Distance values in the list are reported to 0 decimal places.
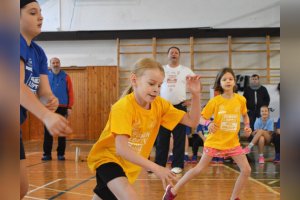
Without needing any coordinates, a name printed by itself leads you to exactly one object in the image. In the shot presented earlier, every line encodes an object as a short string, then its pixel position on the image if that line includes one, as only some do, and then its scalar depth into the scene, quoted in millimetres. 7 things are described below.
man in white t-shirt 5605
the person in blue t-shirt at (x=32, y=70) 1172
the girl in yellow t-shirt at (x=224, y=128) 3814
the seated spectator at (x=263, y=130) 7744
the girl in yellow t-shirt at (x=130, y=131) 2395
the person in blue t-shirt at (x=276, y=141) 7452
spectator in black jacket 9175
